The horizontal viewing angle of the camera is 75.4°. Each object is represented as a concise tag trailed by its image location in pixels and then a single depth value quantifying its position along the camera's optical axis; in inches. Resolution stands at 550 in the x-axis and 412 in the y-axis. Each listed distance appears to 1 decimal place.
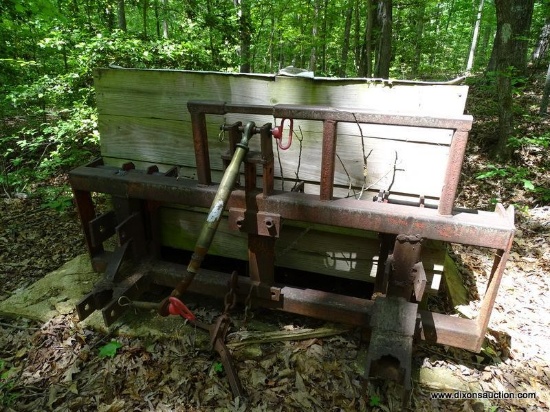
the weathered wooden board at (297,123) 85.6
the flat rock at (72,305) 99.1
